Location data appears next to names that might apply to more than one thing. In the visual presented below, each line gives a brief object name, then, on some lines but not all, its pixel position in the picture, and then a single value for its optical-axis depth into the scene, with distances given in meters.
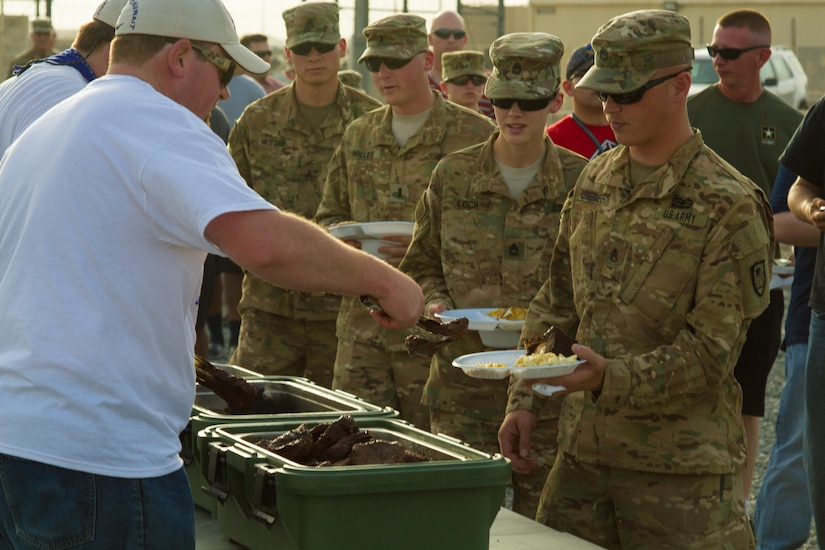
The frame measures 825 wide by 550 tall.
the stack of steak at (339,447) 2.93
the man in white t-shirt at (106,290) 2.39
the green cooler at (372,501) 2.76
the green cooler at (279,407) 3.43
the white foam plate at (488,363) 3.30
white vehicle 21.42
